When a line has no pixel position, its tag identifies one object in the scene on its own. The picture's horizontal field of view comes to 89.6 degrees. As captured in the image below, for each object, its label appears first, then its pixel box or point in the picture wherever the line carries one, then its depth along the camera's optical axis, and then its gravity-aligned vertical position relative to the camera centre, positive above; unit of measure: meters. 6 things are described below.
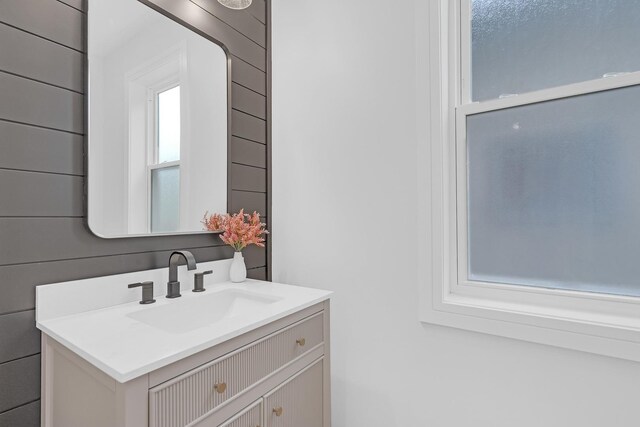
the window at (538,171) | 1.04 +0.17
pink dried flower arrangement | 1.38 -0.05
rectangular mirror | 1.05 +0.36
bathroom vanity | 0.69 -0.35
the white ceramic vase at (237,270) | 1.42 -0.23
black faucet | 1.15 -0.22
